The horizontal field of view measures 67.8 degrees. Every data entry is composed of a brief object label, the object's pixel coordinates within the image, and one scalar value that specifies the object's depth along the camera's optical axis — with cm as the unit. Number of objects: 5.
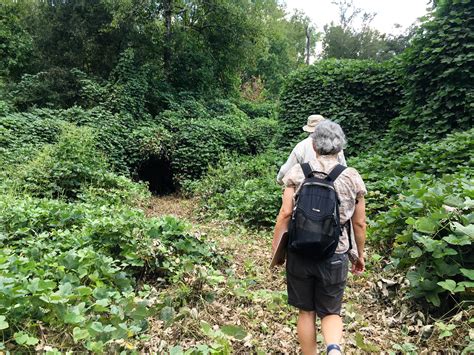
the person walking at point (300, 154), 376
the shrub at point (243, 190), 691
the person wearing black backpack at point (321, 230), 221
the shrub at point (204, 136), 1225
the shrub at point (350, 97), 970
